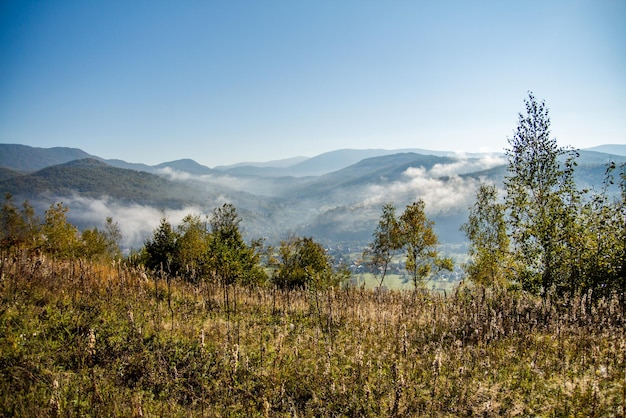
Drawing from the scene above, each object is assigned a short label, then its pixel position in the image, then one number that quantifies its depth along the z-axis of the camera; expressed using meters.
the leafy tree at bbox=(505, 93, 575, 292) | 20.06
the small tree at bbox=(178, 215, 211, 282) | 32.00
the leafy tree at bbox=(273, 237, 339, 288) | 41.75
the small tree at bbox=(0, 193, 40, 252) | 55.68
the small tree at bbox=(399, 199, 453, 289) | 41.56
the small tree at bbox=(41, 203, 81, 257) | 42.11
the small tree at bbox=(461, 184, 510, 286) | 35.38
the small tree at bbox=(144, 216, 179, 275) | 36.56
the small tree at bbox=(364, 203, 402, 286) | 46.44
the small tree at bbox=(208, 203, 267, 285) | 29.70
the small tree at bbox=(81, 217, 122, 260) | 47.78
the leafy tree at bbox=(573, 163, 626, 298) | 15.92
